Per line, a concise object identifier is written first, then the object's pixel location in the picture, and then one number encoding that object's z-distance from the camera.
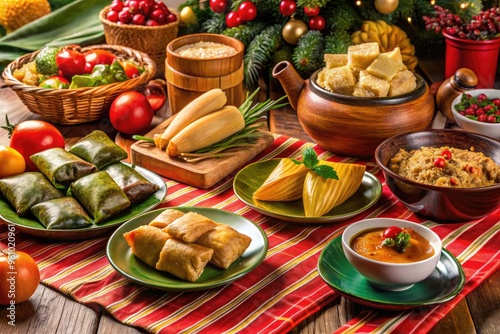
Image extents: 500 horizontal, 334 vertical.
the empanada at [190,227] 1.77
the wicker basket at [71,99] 2.77
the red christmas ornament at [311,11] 3.06
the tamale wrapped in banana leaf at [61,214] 1.98
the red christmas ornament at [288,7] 3.10
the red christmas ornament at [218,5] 3.28
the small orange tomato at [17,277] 1.69
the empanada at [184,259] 1.73
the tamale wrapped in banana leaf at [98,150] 2.24
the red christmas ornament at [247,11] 3.17
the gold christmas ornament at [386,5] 3.17
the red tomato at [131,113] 2.73
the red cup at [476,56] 3.04
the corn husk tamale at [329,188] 2.08
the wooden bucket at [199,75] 2.72
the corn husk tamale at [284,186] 2.15
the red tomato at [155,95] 3.02
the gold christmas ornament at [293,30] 3.12
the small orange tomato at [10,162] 2.21
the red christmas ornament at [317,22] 3.14
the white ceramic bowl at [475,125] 2.52
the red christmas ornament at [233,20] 3.23
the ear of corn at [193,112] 2.50
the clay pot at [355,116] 2.38
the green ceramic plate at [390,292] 1.64
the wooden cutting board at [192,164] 2.36
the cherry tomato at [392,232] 1.72
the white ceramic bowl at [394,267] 1.62
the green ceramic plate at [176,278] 1.73
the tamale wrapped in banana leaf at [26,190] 2.05
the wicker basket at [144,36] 3.37
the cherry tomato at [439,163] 2.05
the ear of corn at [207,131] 2.44
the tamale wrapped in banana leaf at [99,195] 2.03
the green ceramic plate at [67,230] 1.98
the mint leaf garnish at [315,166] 2.12
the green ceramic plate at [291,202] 2.06
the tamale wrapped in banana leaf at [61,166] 2.14
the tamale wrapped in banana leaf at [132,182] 2.14
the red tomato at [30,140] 2.39
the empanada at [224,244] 1.78
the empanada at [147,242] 1.79
